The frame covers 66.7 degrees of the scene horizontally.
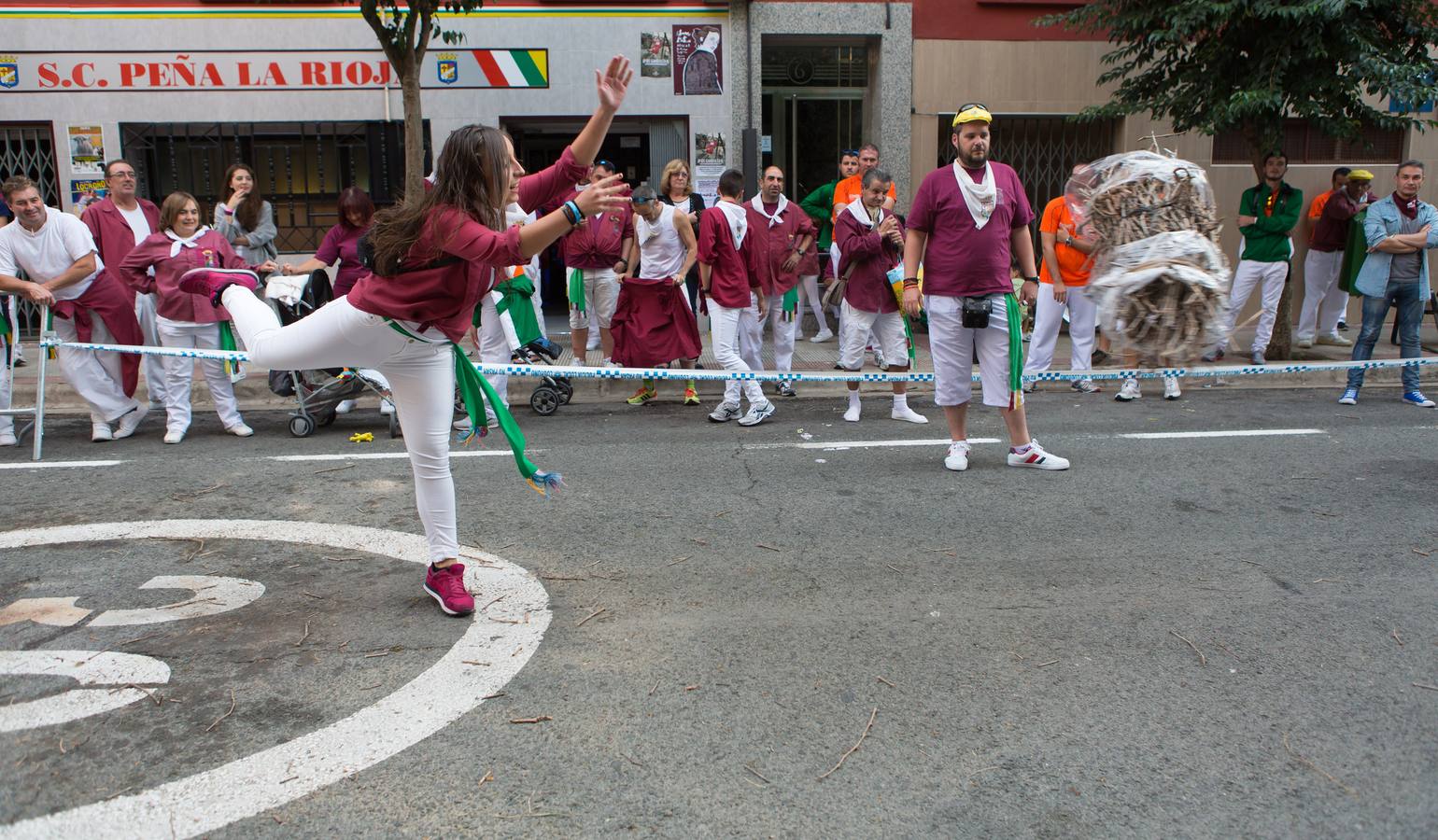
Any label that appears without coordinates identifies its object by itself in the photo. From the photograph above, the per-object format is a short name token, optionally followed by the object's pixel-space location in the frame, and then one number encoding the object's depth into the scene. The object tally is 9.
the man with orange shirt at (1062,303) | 9.08
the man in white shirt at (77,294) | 7.59
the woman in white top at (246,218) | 9.32
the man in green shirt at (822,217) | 12.84
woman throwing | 3.81
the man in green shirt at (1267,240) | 10.59
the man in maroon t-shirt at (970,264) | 6.37
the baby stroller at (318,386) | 8.09
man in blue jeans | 9.01
